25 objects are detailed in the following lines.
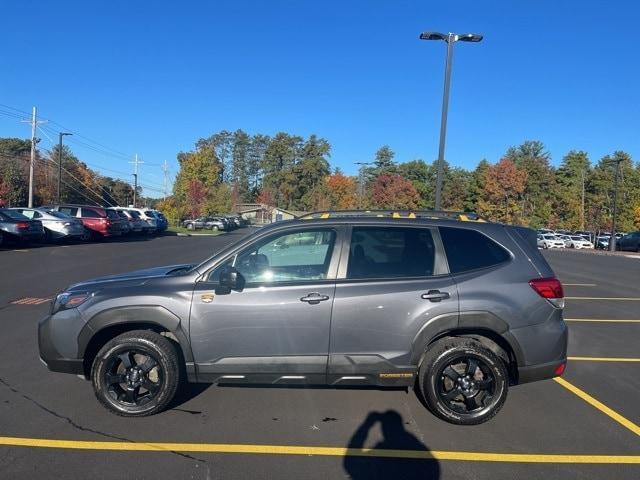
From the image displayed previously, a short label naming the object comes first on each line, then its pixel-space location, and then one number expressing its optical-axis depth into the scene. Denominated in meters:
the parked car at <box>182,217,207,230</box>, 59.20
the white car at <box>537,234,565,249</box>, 47.10
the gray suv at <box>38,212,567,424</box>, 4.16
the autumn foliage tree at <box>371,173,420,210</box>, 54.41
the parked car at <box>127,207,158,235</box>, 33.33
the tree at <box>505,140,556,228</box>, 74.31
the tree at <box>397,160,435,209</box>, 82.62
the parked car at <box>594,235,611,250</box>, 51.47
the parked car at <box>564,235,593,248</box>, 50.03
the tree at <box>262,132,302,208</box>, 97.19
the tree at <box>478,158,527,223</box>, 61.56
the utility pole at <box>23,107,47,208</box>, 39.41
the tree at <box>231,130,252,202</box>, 109.88
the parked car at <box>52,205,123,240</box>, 25.89
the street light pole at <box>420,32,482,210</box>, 15.16
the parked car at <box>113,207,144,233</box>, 30.00
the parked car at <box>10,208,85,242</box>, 22.84
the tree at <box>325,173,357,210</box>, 68.56
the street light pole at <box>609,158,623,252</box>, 41.33
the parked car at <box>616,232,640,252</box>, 42.58
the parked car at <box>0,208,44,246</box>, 19.41
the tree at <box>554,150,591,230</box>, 72.44
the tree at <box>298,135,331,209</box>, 92.88
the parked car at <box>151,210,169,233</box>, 37.64
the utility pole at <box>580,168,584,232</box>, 71.38
